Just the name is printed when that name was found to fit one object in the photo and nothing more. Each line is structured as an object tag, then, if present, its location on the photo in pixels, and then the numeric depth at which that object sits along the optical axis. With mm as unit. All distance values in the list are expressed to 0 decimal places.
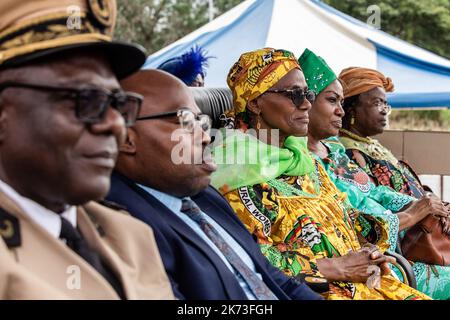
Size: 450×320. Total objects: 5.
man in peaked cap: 1717
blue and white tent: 8367
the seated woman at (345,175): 5094
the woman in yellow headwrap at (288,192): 3639
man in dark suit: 2570
